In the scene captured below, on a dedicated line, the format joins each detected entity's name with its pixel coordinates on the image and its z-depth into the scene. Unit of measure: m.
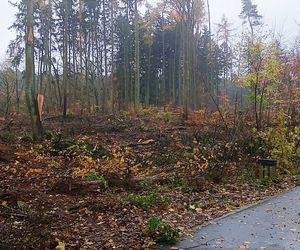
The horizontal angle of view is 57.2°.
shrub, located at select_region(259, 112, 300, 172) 8.72
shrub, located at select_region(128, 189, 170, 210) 5.42
